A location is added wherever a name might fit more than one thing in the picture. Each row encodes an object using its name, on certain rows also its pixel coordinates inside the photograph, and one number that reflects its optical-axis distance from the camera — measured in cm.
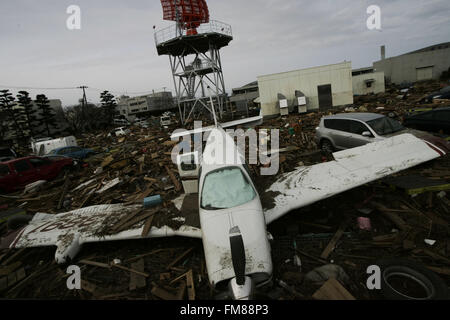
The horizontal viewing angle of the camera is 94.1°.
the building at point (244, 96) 3466
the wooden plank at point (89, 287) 482
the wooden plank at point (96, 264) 556
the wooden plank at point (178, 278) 483
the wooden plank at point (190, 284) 436
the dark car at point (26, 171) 1131
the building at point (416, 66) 4310
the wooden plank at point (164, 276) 497
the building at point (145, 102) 9400
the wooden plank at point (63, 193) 964
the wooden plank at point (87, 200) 923
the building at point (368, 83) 3803
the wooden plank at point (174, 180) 991
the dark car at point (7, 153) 1994
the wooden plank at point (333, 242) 504
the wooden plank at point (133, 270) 511
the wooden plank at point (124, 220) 601
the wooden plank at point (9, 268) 576
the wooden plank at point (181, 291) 435
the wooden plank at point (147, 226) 556
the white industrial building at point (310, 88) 2662
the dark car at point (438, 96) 2036
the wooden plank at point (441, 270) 412
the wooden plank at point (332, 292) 371
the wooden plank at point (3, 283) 532
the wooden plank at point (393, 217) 546
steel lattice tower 2333
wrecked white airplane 394
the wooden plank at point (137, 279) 478
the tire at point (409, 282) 368
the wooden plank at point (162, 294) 438
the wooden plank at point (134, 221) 587
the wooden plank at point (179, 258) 532
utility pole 4447
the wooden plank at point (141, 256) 571
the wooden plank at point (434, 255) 441
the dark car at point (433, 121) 1012
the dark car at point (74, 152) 1764
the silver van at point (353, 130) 888
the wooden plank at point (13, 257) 616
